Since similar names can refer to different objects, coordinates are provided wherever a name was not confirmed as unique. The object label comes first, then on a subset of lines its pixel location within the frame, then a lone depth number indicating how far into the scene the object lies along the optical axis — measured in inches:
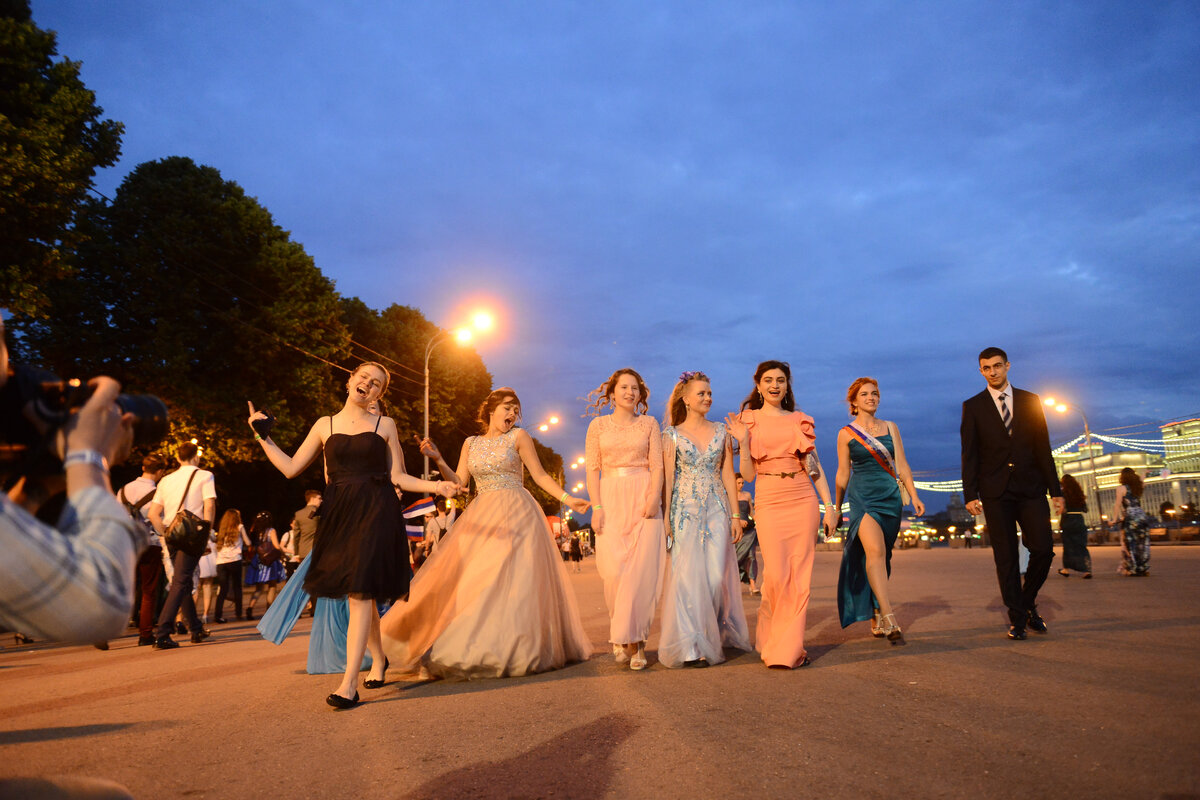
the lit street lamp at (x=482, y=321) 868.0
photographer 57.9
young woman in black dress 219.0
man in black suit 286.4
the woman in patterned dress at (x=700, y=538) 264.1
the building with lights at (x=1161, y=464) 5610.2
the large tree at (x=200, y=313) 1043.9
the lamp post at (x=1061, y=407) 1781.5
